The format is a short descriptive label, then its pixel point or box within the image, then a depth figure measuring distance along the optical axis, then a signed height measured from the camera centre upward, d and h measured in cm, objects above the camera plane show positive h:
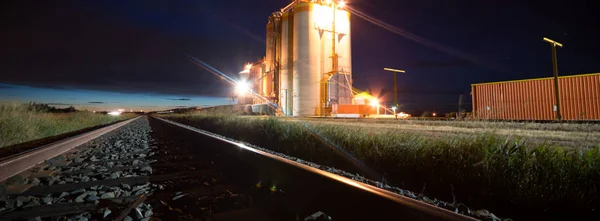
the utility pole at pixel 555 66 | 1956 +379
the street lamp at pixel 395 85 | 3134 +388
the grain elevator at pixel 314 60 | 3766 +803
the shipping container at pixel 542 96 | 2332 +205
